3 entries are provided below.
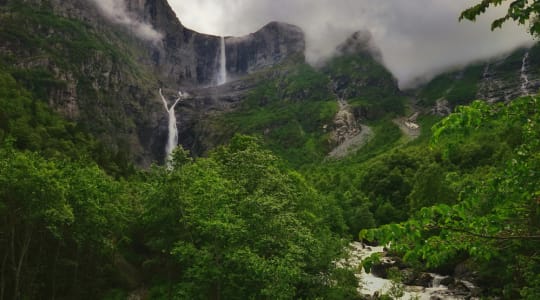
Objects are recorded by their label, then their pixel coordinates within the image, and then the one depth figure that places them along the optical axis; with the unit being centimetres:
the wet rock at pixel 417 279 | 4801
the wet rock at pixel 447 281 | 4703
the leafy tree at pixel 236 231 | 2555
